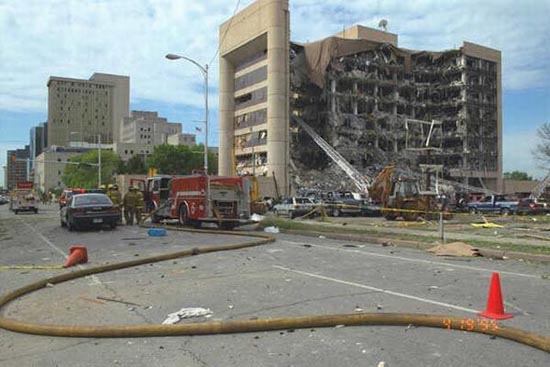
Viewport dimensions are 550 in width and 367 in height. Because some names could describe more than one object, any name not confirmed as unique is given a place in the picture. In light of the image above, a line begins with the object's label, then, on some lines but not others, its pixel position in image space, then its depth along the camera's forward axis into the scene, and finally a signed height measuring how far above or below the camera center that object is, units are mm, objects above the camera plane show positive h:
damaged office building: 84438 +13683
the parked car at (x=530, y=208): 41000 -1658
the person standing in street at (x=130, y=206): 25688 -1011
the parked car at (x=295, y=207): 37906 -1526
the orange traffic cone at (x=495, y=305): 6484 -1441
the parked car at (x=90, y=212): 21922 -1122
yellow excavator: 31188 -657
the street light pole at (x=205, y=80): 32625 +6930
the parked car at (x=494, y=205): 42116 -1572
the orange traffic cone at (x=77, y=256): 11757 -1590
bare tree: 63331 +4263
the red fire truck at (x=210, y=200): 22000 -630
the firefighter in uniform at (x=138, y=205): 25625 -963
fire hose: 5973 -1582
